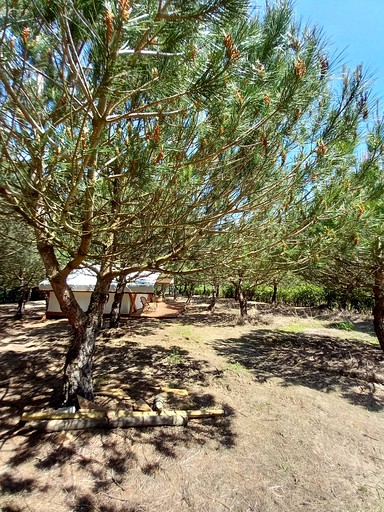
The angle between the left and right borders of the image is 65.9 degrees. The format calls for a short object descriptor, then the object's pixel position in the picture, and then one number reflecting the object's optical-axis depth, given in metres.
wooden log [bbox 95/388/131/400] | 4.39
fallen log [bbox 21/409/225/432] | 3.40
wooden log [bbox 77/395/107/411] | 3.70
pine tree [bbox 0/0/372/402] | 1.61
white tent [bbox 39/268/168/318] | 12.38
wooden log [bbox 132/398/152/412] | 3.98
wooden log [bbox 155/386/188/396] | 4.69
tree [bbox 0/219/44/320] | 8.52
